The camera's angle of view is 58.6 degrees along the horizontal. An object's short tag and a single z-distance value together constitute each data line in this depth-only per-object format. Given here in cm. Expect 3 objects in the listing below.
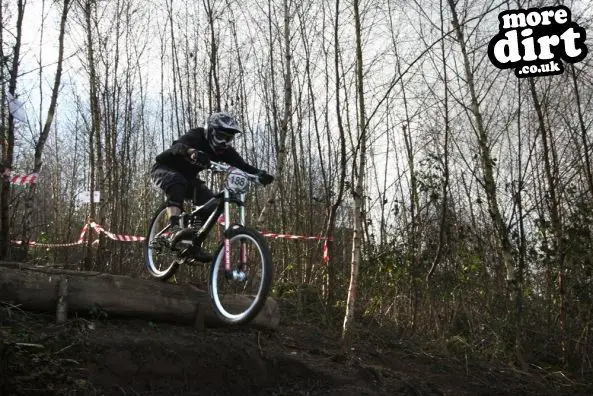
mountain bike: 405
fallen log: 440
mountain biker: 471
